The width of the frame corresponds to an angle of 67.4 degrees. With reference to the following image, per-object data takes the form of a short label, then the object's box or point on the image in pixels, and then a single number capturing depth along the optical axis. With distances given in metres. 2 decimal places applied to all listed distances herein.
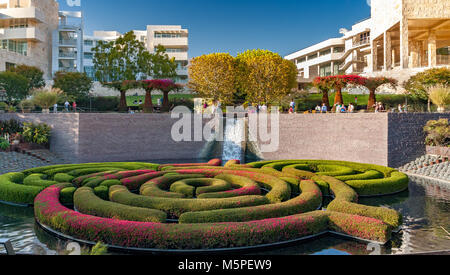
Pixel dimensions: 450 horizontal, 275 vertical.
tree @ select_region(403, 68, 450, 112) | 37.22
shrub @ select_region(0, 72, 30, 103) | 36.47
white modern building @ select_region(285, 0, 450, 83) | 47.06
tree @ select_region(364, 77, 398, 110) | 30.05
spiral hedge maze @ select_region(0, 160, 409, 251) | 8.83
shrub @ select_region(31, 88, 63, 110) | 29.84
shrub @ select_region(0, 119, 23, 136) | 25.95
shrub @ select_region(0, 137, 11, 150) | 23.33
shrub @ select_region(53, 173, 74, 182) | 15.46
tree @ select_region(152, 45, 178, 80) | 53.60
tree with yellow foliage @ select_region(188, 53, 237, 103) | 41.84
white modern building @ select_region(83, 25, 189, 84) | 72.19
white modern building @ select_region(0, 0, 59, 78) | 58.62
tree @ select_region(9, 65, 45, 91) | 43.94
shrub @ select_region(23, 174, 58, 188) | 14.41
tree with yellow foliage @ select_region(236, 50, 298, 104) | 40.22
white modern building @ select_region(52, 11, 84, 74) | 67.06
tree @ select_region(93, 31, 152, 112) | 51.38
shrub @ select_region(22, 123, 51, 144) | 25.59
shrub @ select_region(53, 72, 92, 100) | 41.18
